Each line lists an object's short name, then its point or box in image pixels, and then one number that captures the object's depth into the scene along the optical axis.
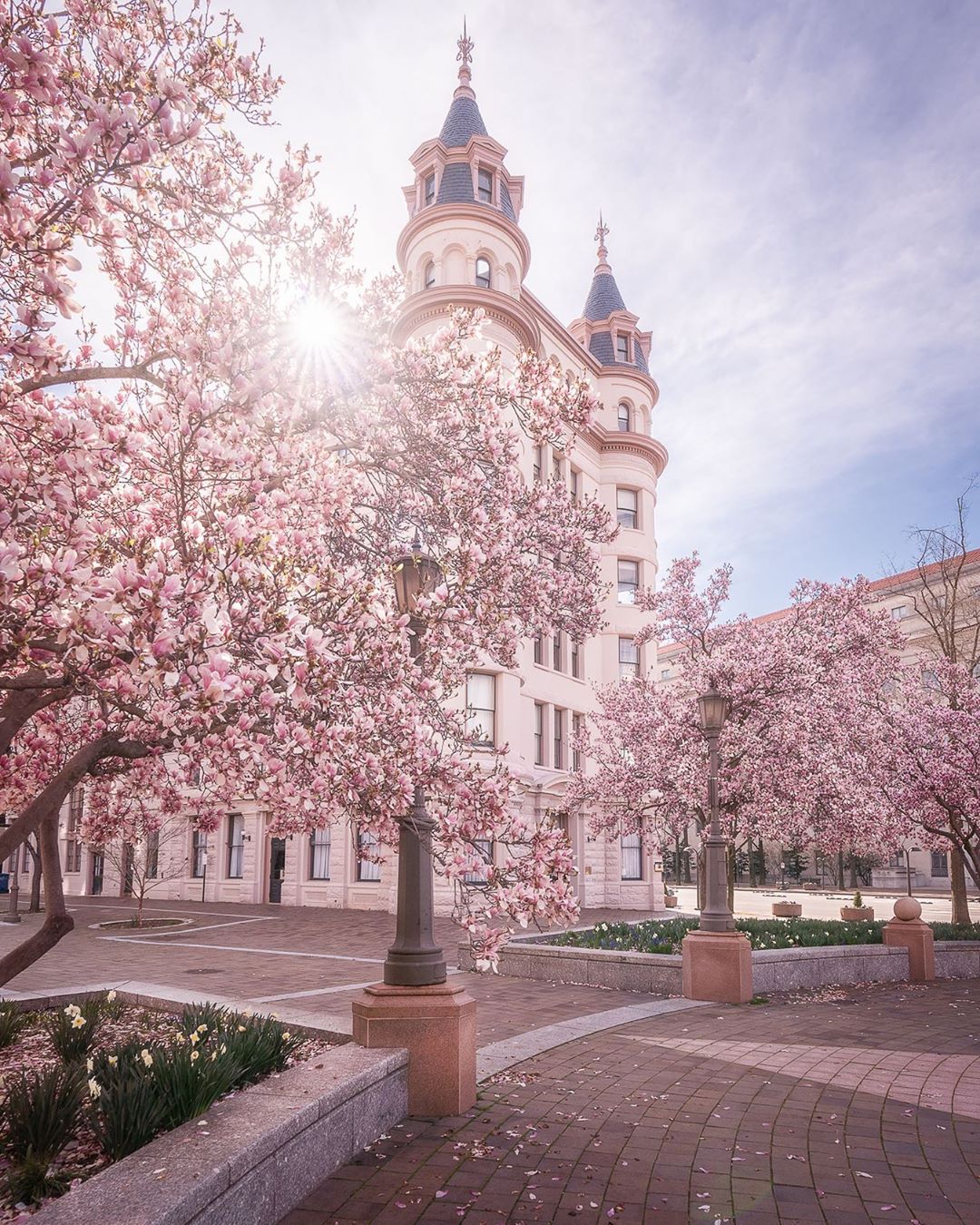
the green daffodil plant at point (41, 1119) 4.17
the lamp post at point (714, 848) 11.86
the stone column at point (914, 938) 14.41
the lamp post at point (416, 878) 6.26
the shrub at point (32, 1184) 3.94
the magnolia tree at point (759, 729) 17.06
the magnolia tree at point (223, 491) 3.70
